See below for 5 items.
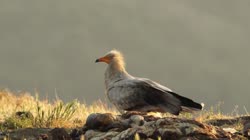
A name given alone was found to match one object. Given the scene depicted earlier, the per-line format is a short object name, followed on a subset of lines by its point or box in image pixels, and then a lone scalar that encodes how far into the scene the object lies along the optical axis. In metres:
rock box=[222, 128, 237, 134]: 17.99
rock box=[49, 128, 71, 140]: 18.22
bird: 23.41
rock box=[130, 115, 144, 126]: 18.04
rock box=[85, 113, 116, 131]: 18.23
